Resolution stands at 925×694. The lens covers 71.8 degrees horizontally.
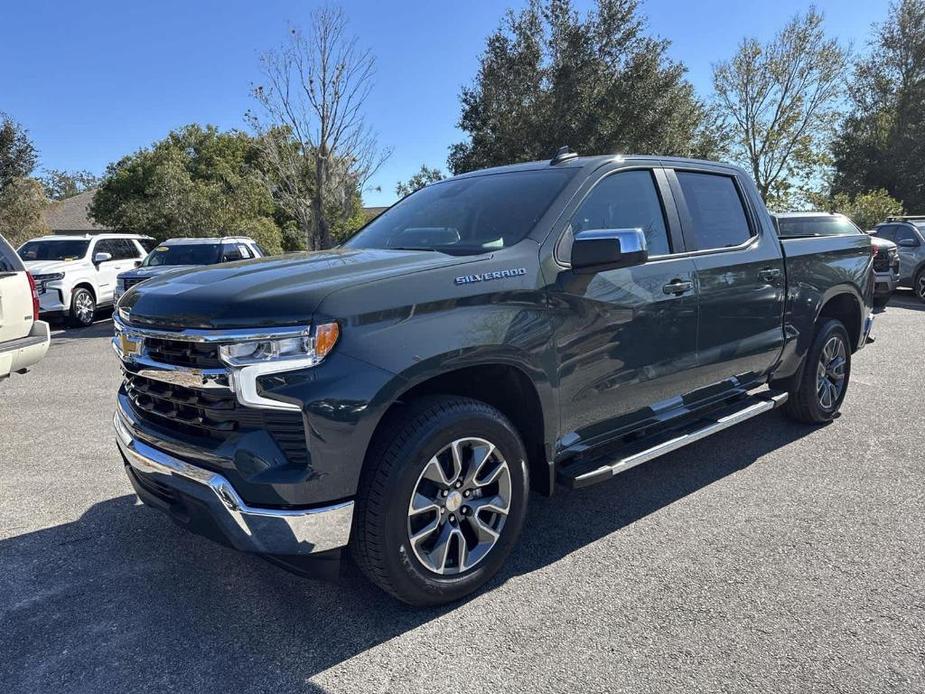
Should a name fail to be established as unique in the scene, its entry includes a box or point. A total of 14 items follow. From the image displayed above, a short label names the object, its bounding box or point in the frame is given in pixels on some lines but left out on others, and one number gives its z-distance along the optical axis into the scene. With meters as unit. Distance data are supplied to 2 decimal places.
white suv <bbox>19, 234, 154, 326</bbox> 11.92
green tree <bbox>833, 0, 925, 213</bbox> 30.92
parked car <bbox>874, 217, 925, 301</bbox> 14.77
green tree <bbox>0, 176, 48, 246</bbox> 26.09
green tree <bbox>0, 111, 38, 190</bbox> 25.09
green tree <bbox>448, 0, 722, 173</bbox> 20.19
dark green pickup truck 2.37
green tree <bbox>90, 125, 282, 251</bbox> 25.06
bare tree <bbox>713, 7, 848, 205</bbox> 31.64
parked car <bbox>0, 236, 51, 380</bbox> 5.33
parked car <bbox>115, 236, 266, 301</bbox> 11.78
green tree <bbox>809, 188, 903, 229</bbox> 23.30
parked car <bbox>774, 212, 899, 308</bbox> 9.91
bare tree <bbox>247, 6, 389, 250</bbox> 17.70
